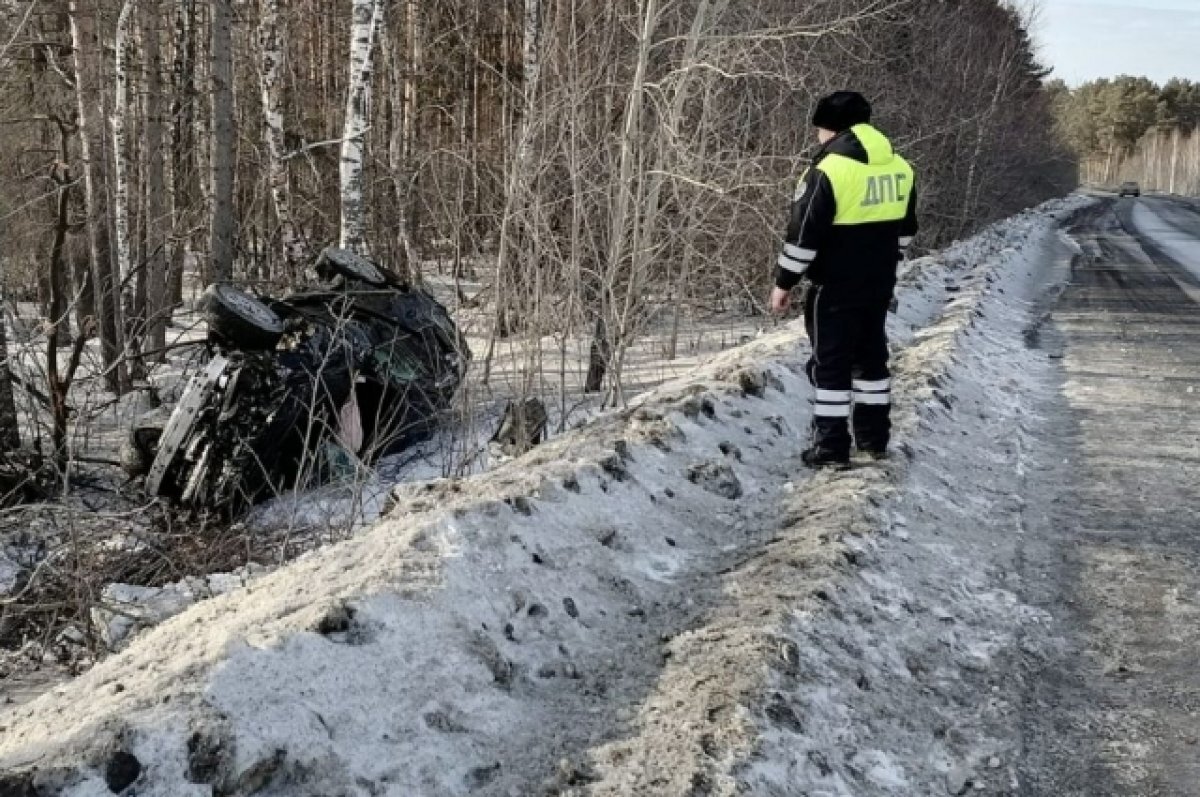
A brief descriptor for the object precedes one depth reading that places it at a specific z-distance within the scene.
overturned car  6.50
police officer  4.69
